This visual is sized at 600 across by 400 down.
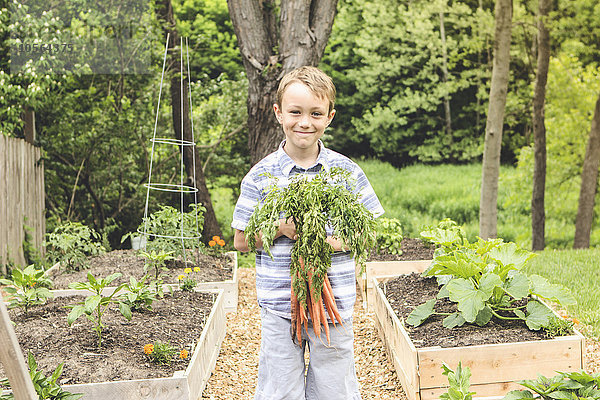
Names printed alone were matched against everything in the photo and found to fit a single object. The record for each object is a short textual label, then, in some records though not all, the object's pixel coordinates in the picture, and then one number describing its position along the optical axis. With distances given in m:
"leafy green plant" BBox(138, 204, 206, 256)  5.66
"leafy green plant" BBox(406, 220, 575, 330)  3.54
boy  2.47
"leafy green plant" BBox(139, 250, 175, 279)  4.79
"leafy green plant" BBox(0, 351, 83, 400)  2.74
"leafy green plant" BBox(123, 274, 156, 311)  3.93
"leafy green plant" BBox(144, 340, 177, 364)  3.40
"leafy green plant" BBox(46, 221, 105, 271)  5.78
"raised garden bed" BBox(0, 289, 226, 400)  3.15
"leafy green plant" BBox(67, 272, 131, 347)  3.40
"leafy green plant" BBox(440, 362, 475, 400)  2.43
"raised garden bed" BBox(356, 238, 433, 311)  5.52
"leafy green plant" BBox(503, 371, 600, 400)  2.43
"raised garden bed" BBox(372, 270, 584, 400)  3.29
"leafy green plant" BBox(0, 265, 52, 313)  4.13
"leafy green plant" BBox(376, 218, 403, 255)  5.88
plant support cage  5.51
